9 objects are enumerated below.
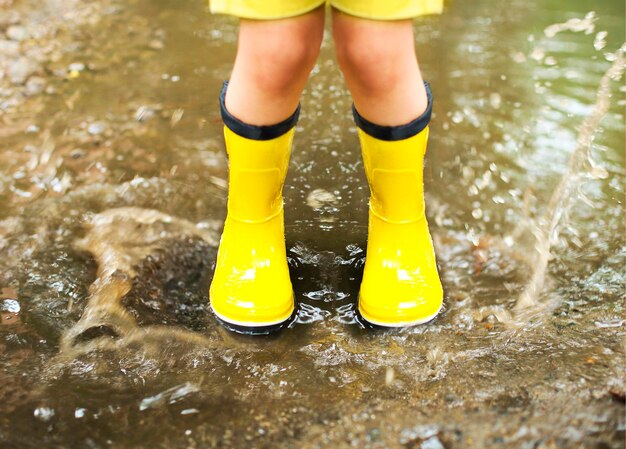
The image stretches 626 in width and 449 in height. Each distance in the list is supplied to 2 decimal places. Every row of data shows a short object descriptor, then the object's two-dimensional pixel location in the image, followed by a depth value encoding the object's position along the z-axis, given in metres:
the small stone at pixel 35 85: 2.04
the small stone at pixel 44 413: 0.96
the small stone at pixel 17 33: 2.42
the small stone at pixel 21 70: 2.12
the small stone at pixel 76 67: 2.20
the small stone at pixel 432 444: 0.90
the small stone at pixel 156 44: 2.35
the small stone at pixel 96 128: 1.84
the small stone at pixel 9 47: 2.30
